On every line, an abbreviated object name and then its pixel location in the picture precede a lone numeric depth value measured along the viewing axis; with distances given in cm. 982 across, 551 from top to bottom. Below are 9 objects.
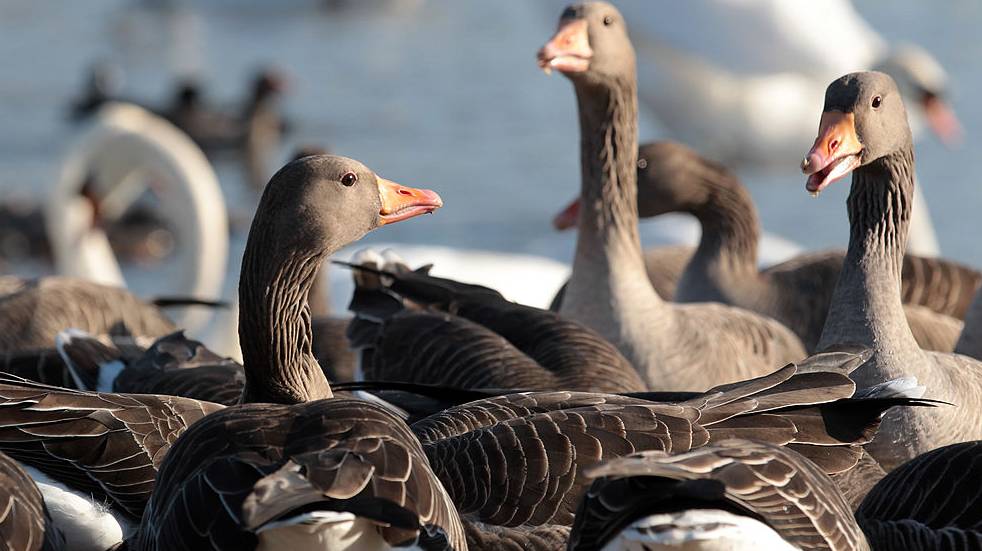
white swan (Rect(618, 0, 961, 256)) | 2672
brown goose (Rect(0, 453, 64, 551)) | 779
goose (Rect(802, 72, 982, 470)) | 980
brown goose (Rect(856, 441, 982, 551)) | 794
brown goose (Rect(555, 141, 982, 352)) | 1562
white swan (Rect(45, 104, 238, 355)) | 2019
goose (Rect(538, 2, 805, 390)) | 1273
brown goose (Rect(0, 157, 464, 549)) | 870
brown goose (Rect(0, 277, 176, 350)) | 1516
